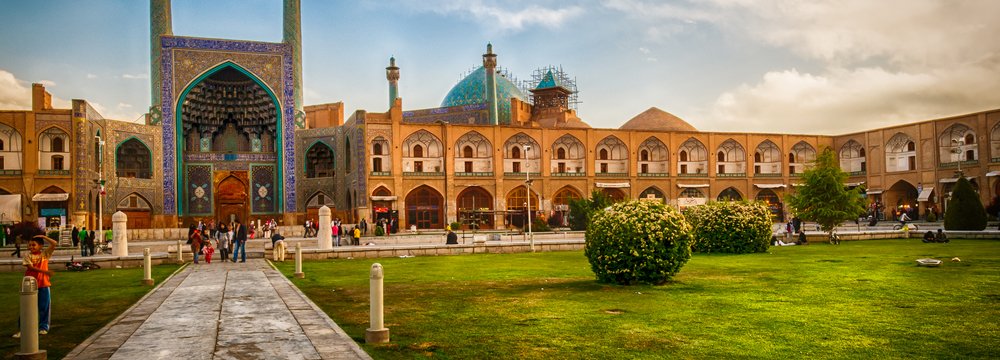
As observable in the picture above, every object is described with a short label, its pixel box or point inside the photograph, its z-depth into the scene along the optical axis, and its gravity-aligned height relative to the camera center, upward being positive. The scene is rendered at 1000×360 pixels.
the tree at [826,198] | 25.23 -0.12
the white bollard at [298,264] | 14.09 -1.04
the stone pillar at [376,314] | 6.61 -0.95
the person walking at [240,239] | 18.53 -0.69
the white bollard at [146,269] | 13.38 -1.00
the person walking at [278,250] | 19.19 -1.03
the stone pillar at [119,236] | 19.80 -0.57
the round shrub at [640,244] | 11.16 -0.67
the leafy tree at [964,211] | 26.02 -0.70
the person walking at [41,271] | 7.65 -0.57
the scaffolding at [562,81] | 56.19 +9.15
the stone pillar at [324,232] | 20.47 -0.64
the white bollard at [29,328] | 6.01 -0.89
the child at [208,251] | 18.52 -0.98
